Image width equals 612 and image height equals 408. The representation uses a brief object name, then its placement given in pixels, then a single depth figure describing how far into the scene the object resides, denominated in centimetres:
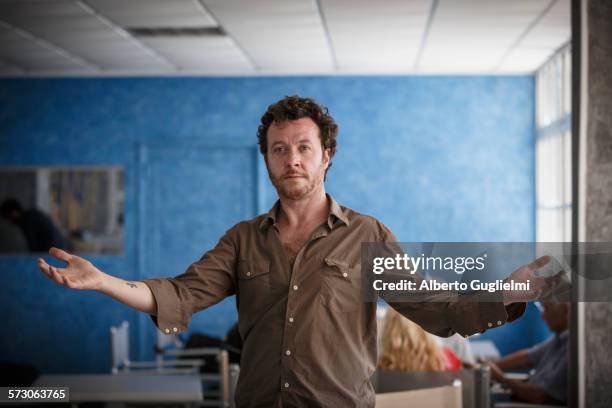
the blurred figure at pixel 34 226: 722
